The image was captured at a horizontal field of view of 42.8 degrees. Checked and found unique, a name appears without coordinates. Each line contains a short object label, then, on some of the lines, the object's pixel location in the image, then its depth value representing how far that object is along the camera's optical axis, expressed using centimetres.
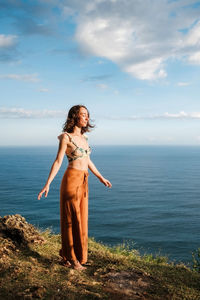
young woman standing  596
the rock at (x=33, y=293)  431
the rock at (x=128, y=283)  473
